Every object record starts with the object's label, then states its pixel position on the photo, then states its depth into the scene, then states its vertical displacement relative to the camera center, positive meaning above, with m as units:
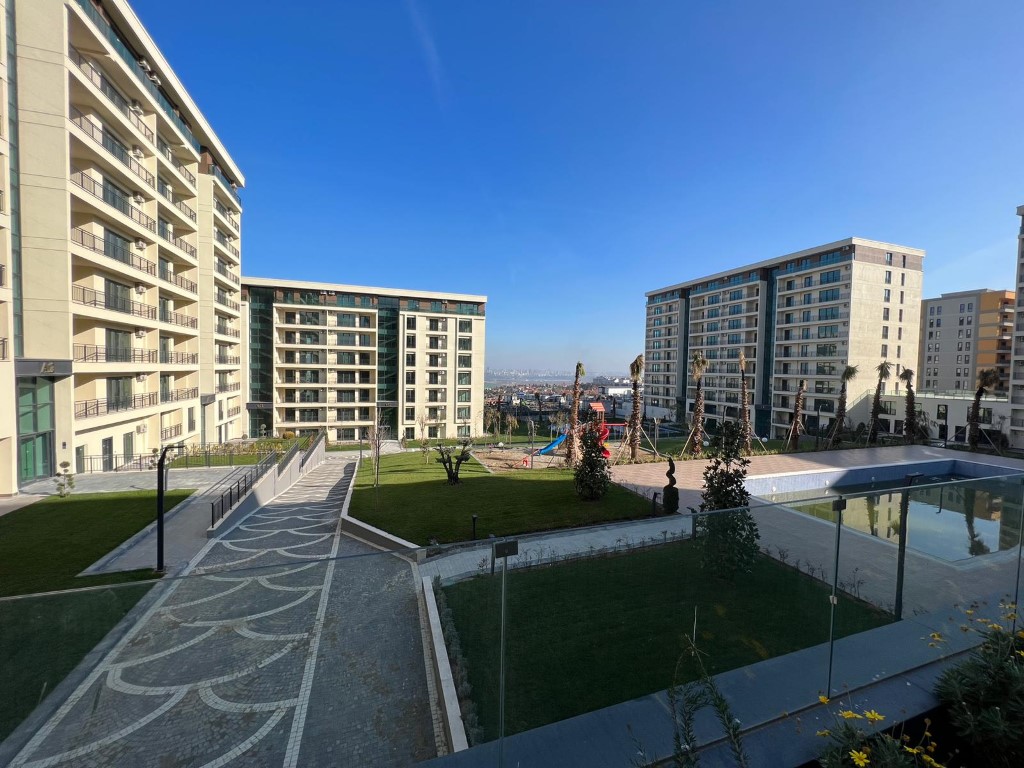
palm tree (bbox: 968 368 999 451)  31.09 -0.72
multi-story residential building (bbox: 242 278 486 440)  43.53 +0.77
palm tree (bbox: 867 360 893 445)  33.25 -2.69
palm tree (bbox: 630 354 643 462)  25.31 -1.85
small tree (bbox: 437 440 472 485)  19.25 -4.21
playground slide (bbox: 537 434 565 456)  31.66 -5.35
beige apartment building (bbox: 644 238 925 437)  45.81 +6.12
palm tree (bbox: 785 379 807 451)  31.60 -3.64
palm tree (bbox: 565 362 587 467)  25.89 -3.52
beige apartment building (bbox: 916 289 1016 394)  57.22 +6.26
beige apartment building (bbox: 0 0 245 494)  16.94 +5.63
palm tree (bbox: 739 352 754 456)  25.58 -2.43
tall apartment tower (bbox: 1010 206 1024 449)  35.62 +0.46
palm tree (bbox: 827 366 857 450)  32.47 -2.70
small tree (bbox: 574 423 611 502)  16.67 -3.67
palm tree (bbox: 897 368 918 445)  33.38 -3.03
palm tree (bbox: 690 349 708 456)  25.94 -1.44
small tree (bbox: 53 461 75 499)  15.40 -4.43
